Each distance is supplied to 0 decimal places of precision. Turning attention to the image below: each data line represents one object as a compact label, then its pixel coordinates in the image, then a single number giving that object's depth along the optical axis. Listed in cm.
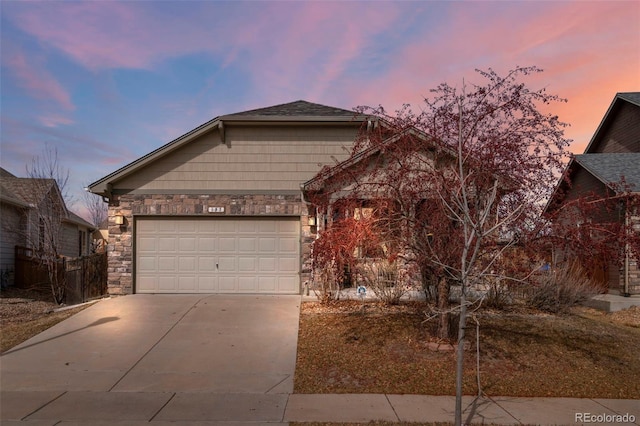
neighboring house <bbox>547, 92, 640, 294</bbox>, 1375
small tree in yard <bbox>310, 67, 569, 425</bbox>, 729
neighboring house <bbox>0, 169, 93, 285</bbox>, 1463
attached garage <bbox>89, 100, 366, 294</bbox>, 1318
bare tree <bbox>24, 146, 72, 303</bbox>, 1361
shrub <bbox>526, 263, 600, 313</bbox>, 1131
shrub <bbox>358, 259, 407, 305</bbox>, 1150
